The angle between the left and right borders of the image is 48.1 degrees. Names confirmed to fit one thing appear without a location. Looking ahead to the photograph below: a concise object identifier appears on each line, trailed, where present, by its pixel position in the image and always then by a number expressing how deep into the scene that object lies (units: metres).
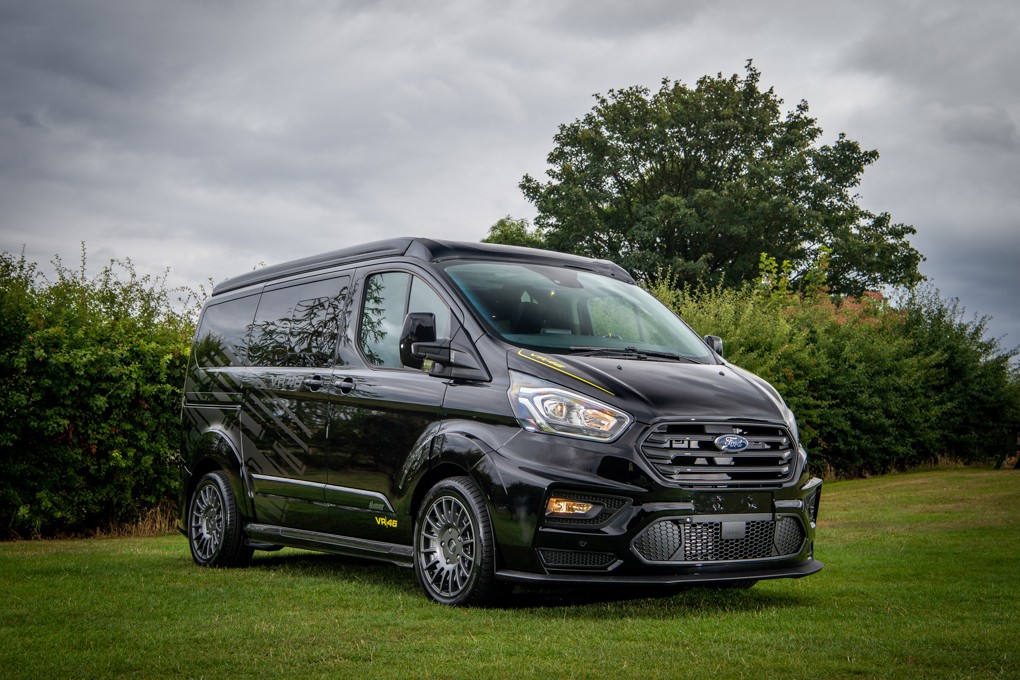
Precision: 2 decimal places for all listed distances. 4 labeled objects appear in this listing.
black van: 6.50
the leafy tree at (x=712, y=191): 44.84
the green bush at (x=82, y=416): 12.70
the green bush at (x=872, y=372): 21.38
